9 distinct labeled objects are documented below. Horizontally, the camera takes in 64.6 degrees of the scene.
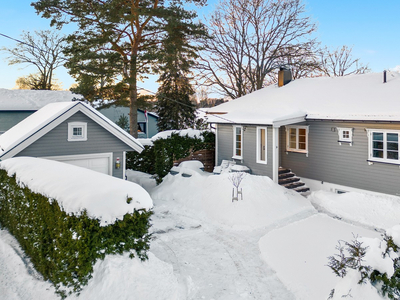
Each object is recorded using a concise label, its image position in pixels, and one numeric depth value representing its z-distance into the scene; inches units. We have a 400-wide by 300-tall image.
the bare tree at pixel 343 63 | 1255.5
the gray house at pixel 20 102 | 1024.9
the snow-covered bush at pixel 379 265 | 181.2
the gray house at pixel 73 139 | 439.5
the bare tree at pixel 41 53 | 1408.7
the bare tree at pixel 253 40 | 1010.7
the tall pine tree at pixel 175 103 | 1053.0
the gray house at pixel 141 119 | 1315.2
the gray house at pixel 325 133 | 473.4
